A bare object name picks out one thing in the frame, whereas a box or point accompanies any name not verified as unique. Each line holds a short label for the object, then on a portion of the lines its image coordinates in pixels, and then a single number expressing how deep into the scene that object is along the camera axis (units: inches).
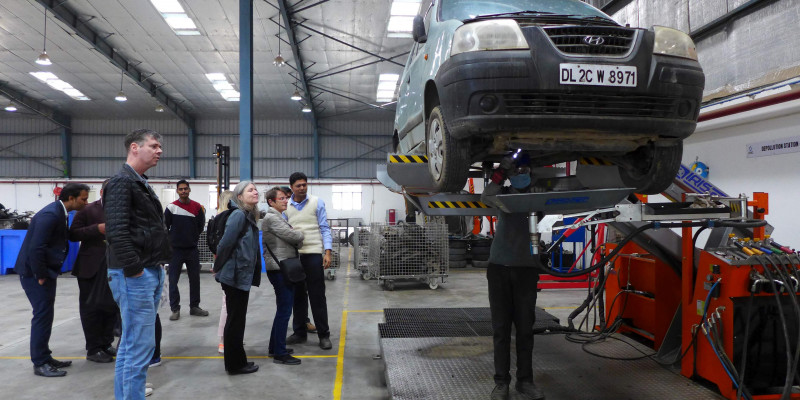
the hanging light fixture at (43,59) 471.5
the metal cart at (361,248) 393.2
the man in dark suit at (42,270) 152.0
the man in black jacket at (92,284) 164.6
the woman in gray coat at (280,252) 165.9
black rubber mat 177.0
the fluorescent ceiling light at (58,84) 697.6
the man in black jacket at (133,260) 105.3
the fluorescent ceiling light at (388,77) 677.3
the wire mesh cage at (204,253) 409.1
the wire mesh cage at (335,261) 375.9
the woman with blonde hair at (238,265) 149.7
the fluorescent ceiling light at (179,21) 491.5
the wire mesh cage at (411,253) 325.1
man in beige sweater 181.6
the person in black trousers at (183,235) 231.9
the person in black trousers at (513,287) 116.3
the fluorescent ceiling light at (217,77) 690.2
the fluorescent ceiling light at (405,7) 452.4
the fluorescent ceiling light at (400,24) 487.2
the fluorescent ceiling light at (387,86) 717.9
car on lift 92.9
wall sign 220.5
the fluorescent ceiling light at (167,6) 459.2
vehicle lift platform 113.1
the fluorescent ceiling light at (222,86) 736.2
